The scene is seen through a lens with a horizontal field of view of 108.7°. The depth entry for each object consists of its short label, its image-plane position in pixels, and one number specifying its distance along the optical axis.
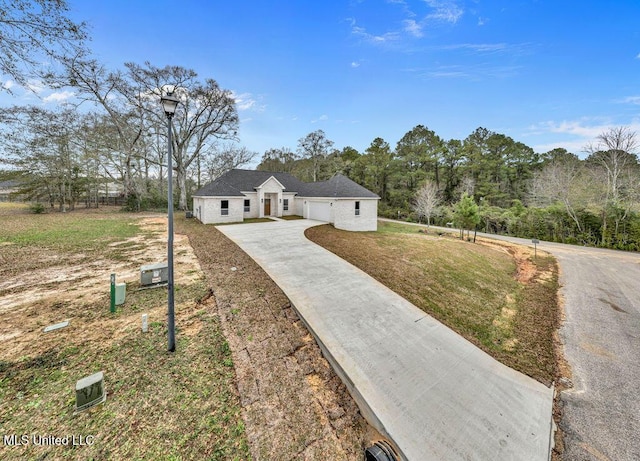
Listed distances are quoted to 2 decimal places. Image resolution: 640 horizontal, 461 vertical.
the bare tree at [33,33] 5.38
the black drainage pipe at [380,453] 2.51
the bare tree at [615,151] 17.53
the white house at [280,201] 18.09
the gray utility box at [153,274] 6.27
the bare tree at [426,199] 23.51
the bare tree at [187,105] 20.52
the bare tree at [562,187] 19.55
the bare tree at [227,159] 33.75
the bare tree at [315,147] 38.50
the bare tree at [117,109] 19.22
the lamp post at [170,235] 3.43
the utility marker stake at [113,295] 4.85
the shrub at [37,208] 21.58
